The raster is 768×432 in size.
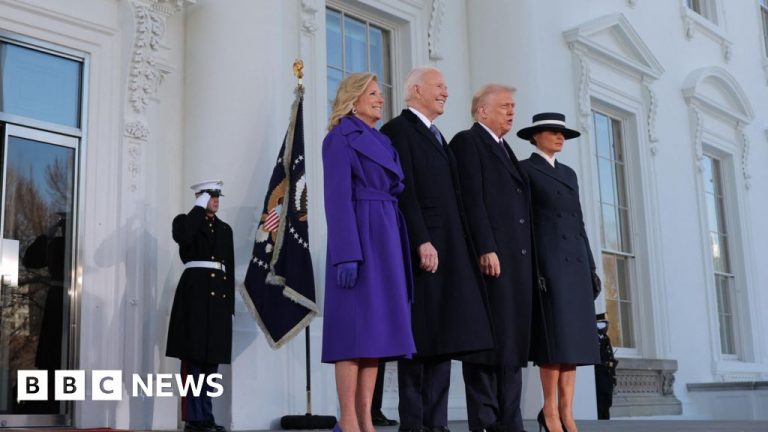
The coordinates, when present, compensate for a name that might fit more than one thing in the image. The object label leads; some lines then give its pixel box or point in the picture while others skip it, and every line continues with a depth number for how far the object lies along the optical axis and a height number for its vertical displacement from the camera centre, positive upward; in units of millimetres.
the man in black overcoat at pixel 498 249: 8969 +1461
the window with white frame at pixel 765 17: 29612 +7866
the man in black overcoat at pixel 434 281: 8609 +1245
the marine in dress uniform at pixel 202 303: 12258 +1679
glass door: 12266 +1982
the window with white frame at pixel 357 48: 16672 +4387
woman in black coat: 9680 +1416
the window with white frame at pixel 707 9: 27109 +7288
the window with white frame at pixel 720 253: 25297 +3883
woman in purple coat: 8023 +1243
